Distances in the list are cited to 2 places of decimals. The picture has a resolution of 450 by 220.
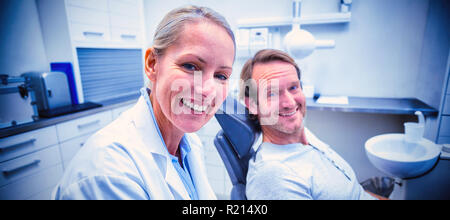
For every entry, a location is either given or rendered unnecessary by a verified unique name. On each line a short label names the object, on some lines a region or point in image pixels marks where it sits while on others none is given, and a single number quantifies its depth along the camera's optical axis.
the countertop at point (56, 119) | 0.91
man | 0.66
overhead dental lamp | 0.88
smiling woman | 0.37
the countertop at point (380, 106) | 1.00
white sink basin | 0.66
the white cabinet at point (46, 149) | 1.01
